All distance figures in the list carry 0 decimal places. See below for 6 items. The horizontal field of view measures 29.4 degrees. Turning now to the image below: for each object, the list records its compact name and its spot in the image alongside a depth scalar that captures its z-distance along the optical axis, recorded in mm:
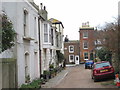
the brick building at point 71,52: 62641
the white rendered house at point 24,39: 12742
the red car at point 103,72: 16828
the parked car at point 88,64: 38656
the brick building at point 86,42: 60244
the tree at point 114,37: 12818
